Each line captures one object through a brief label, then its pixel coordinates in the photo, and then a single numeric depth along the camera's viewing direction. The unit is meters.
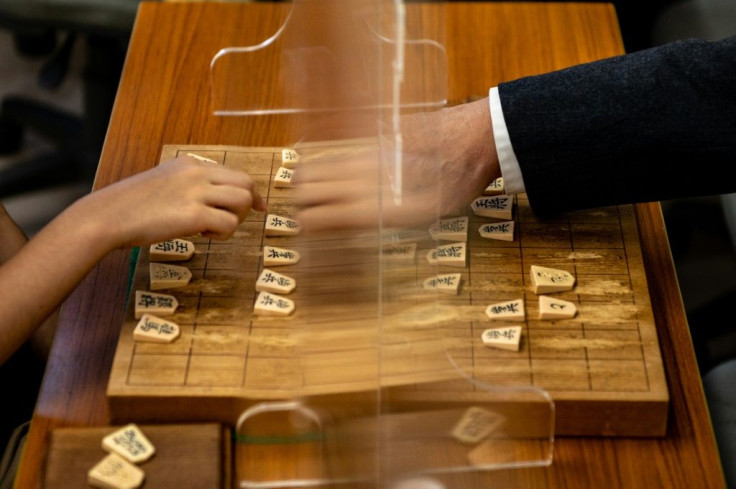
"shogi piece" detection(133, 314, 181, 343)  1.11
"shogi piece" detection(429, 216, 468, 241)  1.18
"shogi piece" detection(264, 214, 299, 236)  1.20
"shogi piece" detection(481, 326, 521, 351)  1.11
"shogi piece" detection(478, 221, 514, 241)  1.20
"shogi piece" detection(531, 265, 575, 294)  1.15
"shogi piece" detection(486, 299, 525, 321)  1.13
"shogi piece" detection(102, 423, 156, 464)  1.07
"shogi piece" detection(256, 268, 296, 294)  1.15
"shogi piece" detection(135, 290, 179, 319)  1.13
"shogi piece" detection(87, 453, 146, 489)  1.05
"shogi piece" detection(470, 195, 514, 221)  1.21
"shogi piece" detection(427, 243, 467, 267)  1.16
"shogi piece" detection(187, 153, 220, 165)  1.25
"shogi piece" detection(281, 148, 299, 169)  1.26
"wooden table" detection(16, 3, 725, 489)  1.09
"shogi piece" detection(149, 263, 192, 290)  1.15
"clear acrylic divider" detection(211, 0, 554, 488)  1.06
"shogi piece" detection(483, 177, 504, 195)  1.24
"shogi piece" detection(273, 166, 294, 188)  1.24
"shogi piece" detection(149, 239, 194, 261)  1.18
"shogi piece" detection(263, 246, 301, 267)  1.17
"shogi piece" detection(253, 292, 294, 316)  1.13
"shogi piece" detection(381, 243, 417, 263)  1.08
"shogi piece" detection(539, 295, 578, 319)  1.13
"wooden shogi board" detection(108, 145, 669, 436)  1.07
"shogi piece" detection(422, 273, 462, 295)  1.13
